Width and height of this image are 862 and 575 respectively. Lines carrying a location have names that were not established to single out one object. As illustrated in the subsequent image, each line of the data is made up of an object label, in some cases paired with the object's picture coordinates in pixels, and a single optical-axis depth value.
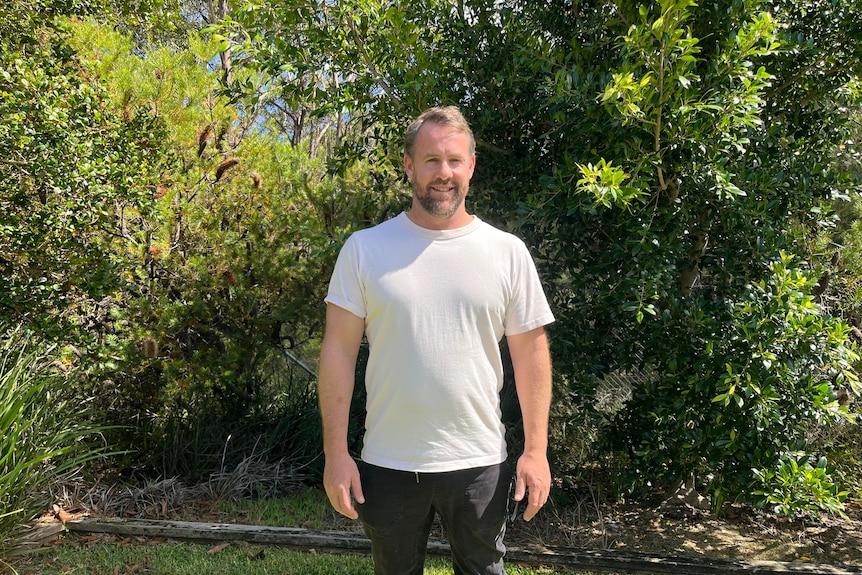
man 2.16
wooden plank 3.72
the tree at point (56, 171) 4.14
